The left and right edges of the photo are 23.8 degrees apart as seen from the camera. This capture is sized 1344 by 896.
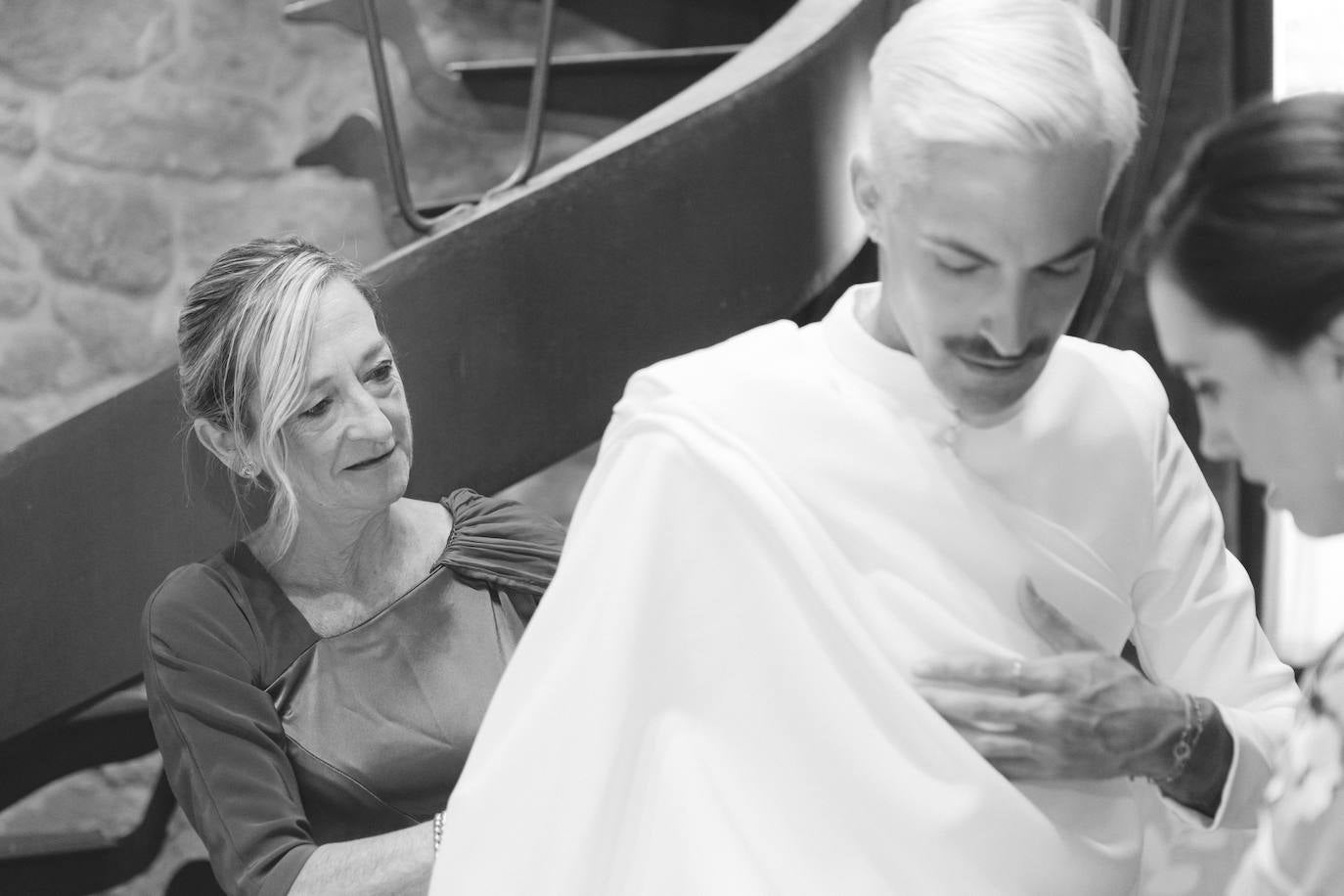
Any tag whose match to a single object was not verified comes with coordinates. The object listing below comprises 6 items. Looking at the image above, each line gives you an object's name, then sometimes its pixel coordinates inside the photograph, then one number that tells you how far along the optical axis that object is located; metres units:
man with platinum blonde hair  1.95
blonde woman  2.53
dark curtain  3.62
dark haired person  1.82
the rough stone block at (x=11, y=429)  4.24
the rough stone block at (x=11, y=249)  4.25
